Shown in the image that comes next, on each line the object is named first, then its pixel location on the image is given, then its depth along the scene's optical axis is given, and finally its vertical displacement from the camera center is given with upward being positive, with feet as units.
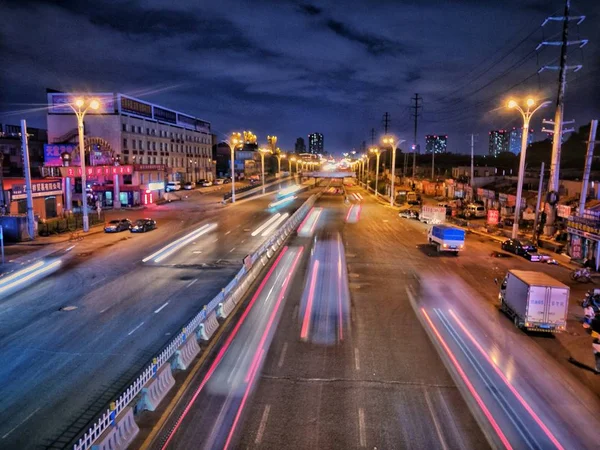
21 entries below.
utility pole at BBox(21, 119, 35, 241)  133.90 -9.56
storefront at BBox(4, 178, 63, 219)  152.05 -14.03
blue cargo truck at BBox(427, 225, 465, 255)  117.19 -19.30
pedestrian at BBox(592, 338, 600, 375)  50.30 -20.97
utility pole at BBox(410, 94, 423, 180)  352.30 +44.06
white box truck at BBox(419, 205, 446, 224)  176.39 -19.70
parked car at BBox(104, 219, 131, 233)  148.97 -22.16
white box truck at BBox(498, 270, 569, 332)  59.82 -18.38
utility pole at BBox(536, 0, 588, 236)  117.70 +19.93
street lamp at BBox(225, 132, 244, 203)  248.56 +8.67
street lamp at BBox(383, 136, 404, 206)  253.55 +12.42
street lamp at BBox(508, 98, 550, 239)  118.52 +10.09
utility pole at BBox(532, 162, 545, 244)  127.34 -16.32
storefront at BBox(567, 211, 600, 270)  102.83 -16.73
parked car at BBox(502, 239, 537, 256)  116.16 -21.16
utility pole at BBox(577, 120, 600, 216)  112.68 -1.69
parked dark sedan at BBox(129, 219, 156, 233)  148.87 -21.96
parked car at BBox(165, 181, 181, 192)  302.12 -17.53
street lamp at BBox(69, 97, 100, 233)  132.36 -0.14
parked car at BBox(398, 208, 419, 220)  200.64 -22.26
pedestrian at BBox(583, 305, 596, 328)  65.57 -21.73
